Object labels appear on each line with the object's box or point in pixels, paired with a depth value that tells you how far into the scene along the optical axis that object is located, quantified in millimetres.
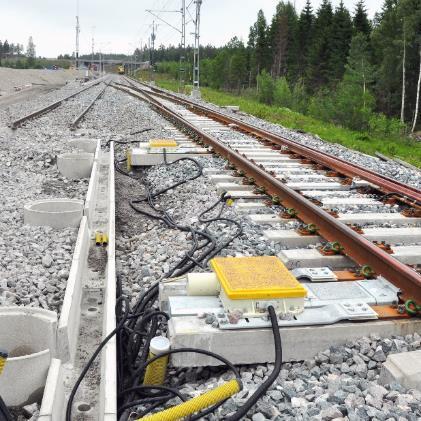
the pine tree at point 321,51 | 59719
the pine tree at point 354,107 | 24609
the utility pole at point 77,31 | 72556
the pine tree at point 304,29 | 68938
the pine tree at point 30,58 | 117281
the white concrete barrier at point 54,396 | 2252
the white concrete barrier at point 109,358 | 2217
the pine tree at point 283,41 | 71250
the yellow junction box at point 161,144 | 8266
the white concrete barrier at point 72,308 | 2846
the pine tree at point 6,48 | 160188
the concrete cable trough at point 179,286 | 2672
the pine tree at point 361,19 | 59191
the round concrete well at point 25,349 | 2523
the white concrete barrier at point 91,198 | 5078
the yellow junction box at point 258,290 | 2809
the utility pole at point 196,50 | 31725
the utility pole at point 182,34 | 42253
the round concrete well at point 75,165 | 7629
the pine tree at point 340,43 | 58125
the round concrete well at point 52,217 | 5023
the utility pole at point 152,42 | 69438
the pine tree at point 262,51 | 79188
